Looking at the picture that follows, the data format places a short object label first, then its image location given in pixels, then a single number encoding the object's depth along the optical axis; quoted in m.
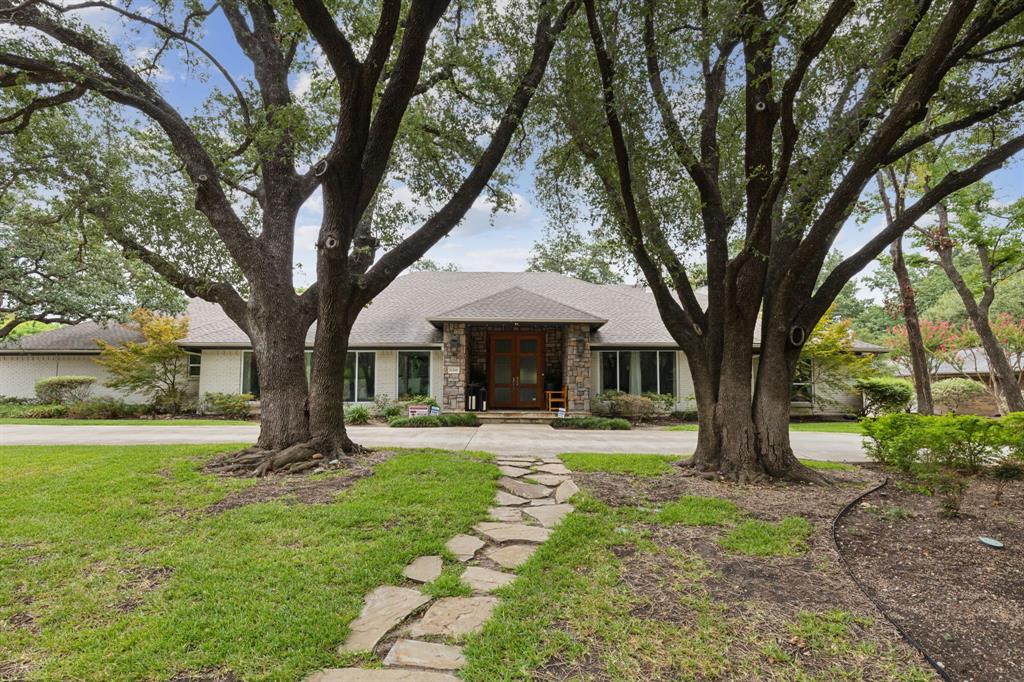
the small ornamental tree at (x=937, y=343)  18.33
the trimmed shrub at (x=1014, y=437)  6.27
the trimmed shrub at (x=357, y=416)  13.01
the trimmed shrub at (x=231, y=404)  14.13
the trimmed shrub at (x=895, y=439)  6.35
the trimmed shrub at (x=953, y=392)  16.78
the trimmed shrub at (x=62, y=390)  15.70
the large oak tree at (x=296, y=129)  6.09
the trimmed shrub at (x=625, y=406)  13.95
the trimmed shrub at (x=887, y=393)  14.01
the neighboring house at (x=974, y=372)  19.19
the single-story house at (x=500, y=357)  13.62
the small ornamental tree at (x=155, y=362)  14.29
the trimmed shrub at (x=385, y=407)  13.88
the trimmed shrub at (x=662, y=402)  14.60
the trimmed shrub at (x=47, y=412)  14.29
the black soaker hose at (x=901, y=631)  2.17
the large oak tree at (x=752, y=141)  4.89
